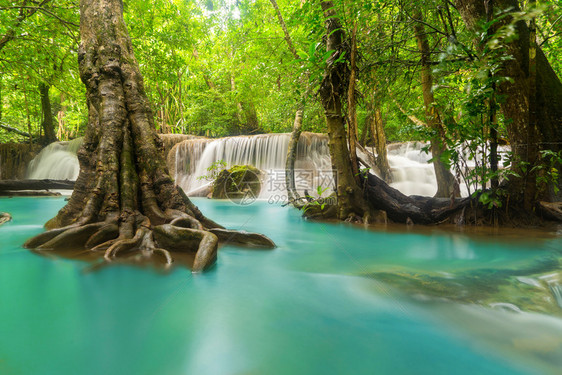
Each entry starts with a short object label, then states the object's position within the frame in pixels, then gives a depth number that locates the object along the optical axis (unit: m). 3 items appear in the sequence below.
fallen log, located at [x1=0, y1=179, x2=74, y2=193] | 10.15
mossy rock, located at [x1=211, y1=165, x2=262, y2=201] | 10.73
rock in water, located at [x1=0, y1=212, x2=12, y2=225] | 4.74
